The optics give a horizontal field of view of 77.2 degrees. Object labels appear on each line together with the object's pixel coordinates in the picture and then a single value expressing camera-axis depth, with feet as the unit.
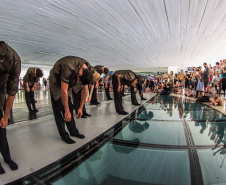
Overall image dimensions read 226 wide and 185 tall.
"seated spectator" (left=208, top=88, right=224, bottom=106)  17.41
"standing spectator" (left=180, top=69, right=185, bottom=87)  38.70
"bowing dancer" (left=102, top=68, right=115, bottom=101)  18.68
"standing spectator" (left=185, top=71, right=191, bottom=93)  33.72
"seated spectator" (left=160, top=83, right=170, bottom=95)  33.53
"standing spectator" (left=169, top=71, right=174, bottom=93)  37.28
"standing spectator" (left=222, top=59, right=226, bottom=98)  20.48
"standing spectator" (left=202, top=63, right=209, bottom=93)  21.76
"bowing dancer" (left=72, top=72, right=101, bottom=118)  10.05
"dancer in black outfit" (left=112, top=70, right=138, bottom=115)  12.89
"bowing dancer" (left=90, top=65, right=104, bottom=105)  18.19
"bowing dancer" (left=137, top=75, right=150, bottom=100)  18.68
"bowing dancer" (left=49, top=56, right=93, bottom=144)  5.93
